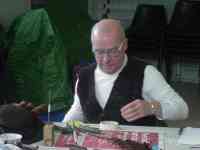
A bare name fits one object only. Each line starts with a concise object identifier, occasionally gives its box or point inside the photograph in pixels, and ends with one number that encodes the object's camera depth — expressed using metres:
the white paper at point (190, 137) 2.21
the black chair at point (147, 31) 6.03
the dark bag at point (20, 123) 2.18
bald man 2.60
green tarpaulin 4.34
